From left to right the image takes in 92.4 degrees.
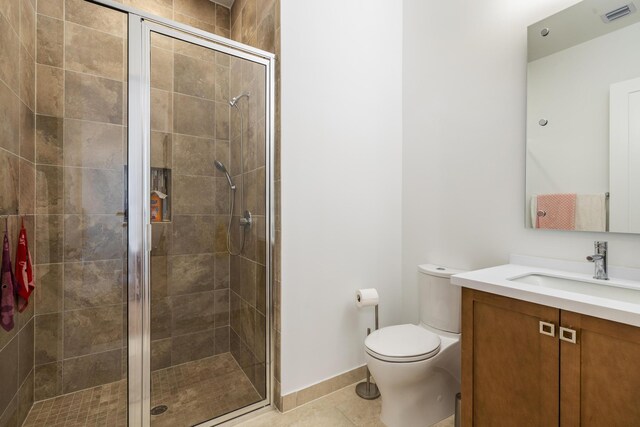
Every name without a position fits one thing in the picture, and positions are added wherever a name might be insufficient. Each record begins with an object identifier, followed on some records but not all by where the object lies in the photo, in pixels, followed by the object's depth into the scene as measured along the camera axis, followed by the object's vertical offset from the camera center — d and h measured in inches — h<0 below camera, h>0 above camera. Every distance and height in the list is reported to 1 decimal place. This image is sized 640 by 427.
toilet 57.7 -28.7
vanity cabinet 34.7 -20.4
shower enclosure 56.8 -2.3
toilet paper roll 74.4 -21.2
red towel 53.1 -10.8
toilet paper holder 72.7 -43.8
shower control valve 68.7 -2.1
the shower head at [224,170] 65.4 +8.8
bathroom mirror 49.7 +16.3
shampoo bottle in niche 57.9 +1.1
